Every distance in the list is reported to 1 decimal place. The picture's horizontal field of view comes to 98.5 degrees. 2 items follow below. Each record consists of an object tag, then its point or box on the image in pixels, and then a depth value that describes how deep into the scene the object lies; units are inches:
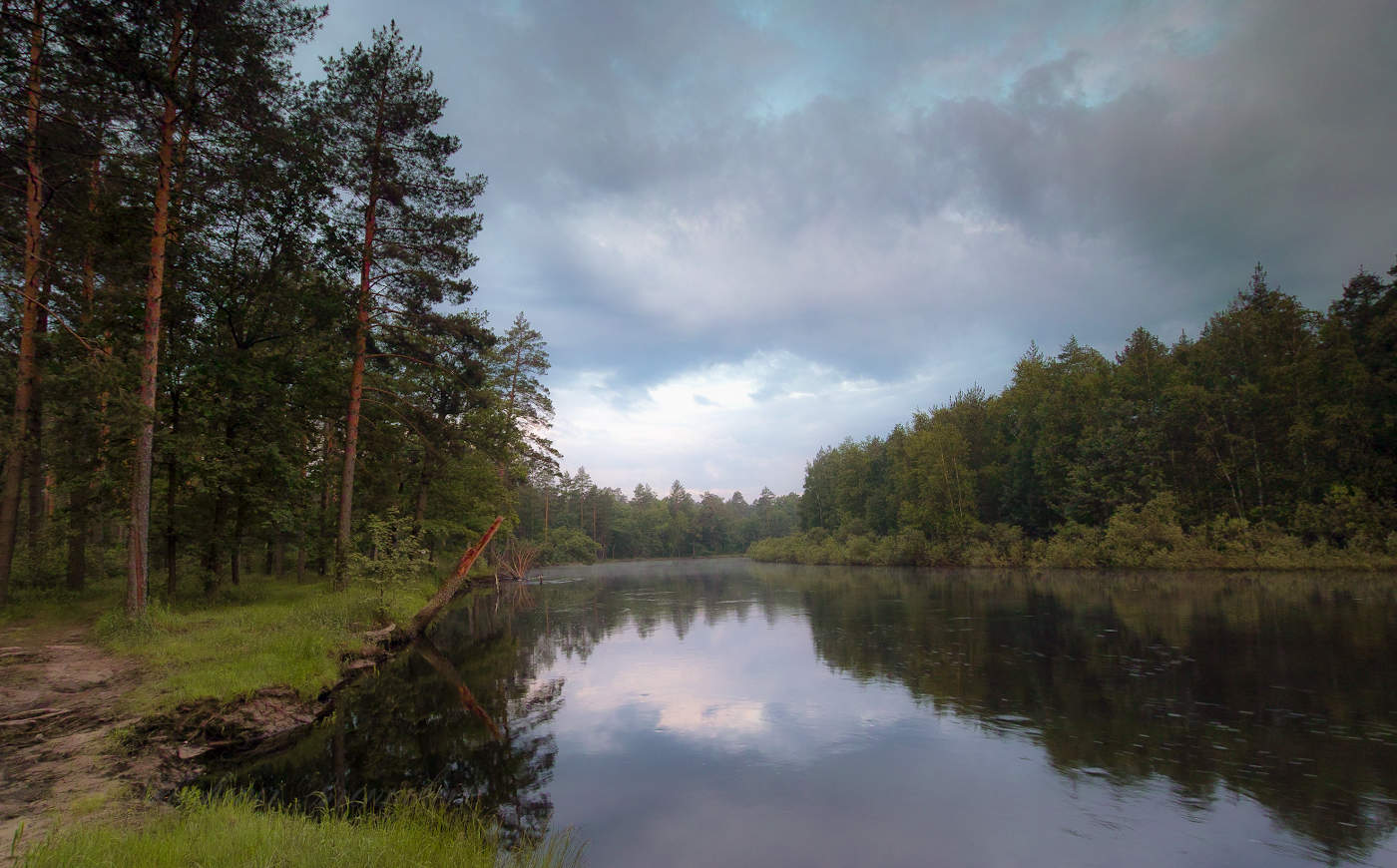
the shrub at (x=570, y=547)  3385.8
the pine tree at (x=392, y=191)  705.0
